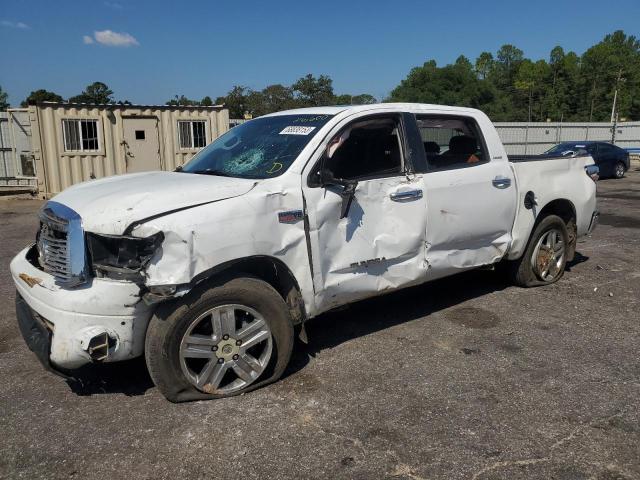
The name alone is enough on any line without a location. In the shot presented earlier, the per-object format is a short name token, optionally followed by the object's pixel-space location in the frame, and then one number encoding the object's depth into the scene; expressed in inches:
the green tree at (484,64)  4367.6
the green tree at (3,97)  2845.5
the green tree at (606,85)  2955.2
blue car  820.6
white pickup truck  122.6
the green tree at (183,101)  2259.2
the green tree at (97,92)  2898.6
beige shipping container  563.8
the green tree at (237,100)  2391.7
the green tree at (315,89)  2536.9
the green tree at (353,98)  3019.2
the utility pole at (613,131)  1226.0
